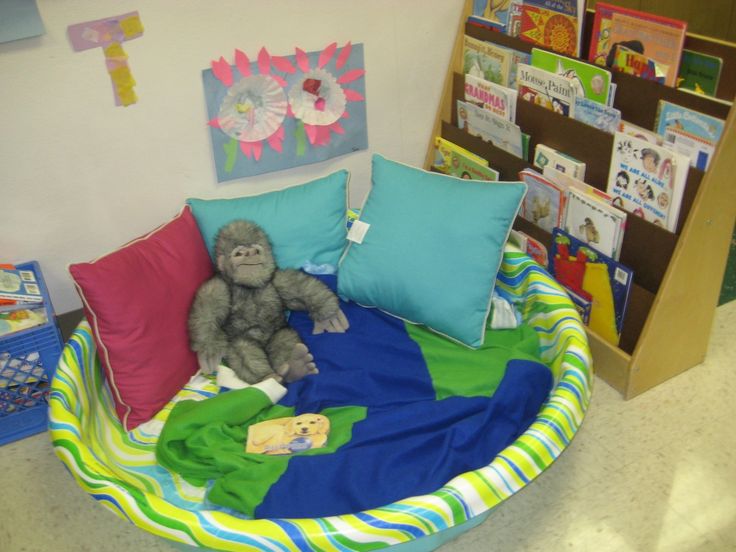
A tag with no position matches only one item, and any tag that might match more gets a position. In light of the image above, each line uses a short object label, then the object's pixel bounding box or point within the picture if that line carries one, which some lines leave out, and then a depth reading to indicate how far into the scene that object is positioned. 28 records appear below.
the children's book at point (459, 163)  2.00
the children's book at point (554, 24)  1.69
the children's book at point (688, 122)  1.42
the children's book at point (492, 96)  1.88
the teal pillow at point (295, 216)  1.84
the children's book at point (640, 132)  1.53
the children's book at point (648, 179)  1.49
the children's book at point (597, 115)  1.60
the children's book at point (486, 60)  1.92
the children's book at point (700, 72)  1.44
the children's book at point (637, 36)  1.47
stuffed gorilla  1.68
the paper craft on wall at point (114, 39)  1.63
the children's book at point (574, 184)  1.67
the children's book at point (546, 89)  1.71
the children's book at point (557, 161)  1.73
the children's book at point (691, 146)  1.44
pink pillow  1.55
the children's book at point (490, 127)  1.89
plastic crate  1.65
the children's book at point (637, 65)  1.52
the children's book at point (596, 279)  1.68
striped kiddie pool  1.20
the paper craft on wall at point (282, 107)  1.85
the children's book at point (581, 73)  1.62
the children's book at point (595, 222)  1.64
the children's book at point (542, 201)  1.79
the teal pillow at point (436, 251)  1.67
